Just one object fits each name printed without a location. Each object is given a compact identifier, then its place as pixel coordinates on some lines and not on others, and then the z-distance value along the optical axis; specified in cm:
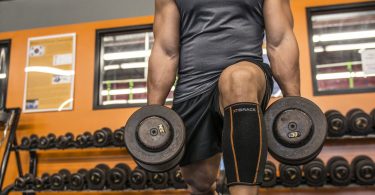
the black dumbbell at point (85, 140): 394
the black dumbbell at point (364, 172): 331
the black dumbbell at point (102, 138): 387
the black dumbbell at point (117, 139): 382
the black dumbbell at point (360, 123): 343
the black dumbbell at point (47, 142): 401
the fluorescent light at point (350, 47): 398
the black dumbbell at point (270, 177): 338
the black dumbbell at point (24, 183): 386
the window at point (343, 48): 390
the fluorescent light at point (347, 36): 401
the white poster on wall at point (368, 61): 390
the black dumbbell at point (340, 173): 335
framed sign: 450
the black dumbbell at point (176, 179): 355
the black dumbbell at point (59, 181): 382
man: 125
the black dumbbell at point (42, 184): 385
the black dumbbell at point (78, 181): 377
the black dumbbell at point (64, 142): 399
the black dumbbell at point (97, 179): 373
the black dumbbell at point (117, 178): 369
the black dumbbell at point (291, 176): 338
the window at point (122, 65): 439
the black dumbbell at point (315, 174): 335
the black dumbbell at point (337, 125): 344
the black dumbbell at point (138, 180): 365
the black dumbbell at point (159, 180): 361
